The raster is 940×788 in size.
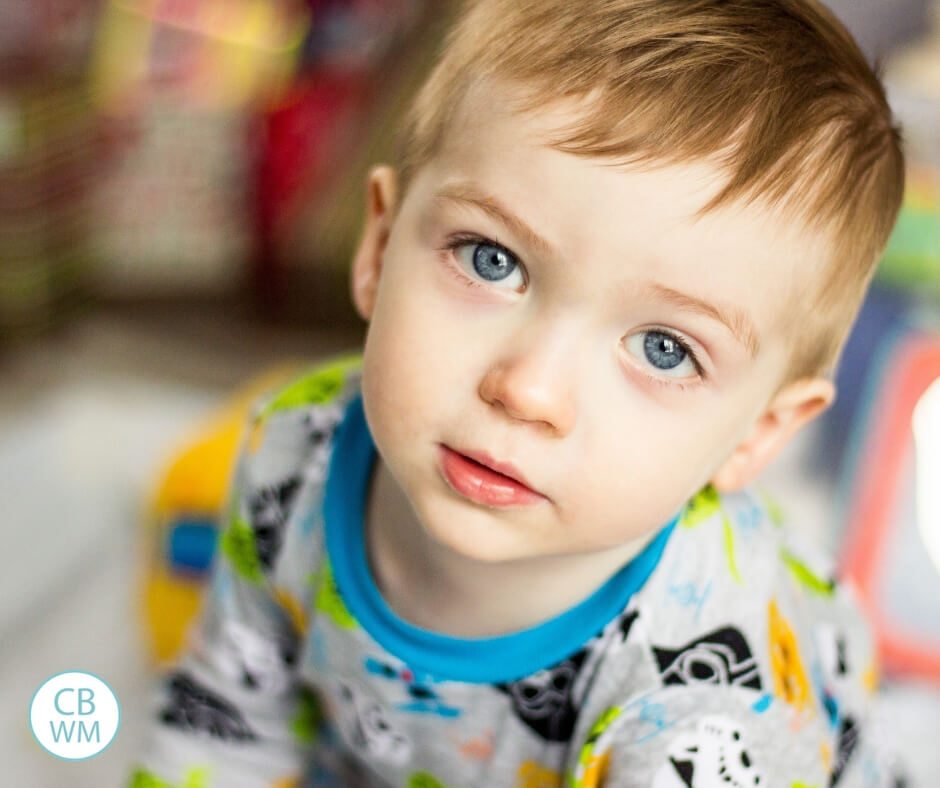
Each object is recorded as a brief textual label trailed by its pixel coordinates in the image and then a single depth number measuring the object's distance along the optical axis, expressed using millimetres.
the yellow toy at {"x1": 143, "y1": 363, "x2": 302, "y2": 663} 1022
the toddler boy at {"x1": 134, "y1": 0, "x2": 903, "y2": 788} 456
